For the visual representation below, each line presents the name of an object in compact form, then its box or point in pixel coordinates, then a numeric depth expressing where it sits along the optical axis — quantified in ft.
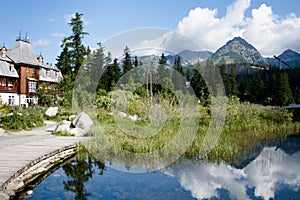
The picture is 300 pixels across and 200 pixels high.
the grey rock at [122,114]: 40.76
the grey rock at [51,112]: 45.80
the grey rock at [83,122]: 30.64
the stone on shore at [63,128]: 29.29
